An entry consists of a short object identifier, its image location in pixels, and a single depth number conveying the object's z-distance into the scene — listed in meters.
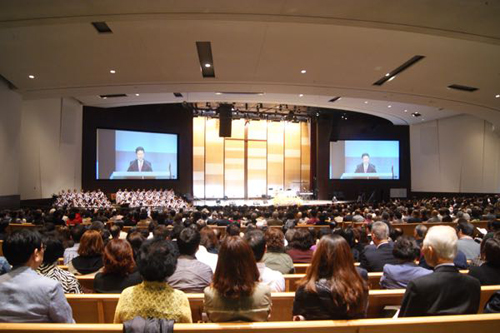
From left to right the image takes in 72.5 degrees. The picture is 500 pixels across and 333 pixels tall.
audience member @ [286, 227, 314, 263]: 3.60
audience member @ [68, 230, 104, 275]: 3.00
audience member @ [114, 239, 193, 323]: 1.63
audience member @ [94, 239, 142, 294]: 2.29
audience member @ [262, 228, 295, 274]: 2.99
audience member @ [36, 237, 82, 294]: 2.29
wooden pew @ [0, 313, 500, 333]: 1.46
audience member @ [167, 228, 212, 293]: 2.32
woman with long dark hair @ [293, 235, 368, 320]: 1.65
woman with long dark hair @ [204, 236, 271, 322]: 1.72
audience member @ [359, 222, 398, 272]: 3.24
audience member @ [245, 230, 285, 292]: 2.41
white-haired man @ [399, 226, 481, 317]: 1.76
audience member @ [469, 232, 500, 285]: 2.38
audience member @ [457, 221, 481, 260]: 3.84
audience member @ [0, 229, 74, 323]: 1.63
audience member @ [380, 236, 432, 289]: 2.50
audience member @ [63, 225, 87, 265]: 3.68
